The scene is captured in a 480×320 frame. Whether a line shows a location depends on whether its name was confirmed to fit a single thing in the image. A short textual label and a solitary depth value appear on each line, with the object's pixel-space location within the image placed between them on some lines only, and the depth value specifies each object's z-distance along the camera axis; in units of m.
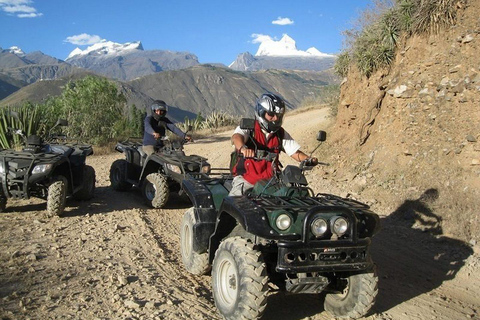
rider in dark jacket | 9.08
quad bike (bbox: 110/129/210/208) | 7.97
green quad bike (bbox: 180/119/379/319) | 3.62
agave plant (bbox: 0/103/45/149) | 12.87
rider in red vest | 4.76
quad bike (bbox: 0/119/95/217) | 7.09
